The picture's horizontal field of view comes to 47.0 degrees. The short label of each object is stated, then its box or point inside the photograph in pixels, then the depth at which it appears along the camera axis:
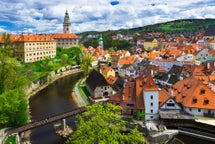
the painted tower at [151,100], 36.78
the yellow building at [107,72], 66.48
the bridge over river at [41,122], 32.65
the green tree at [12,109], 33.91
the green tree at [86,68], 70.69
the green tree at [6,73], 44.84
